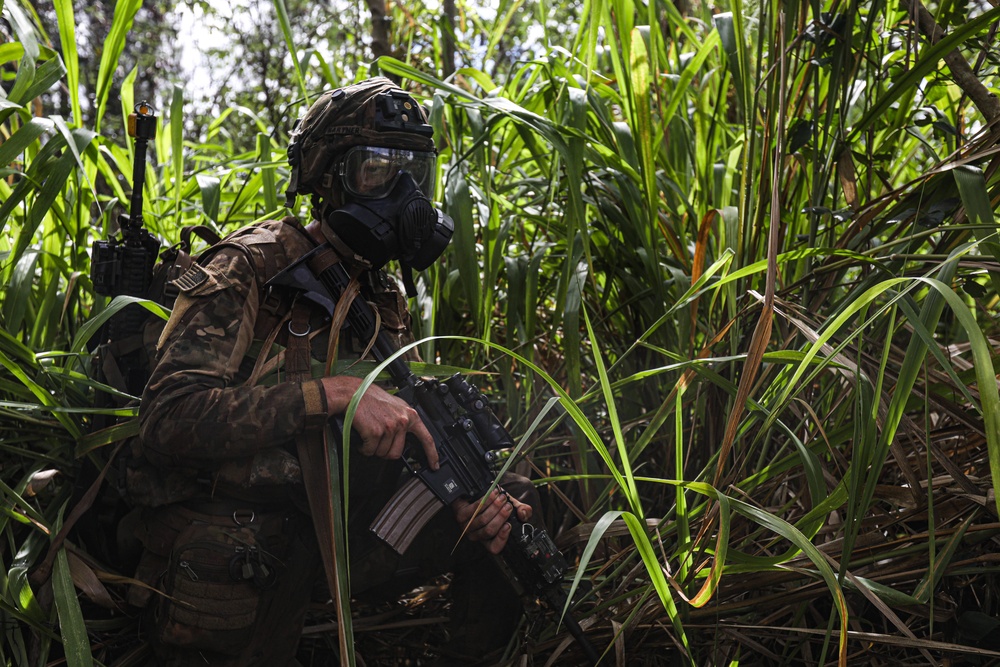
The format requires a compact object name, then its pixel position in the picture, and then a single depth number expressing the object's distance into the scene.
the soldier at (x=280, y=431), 1.47
